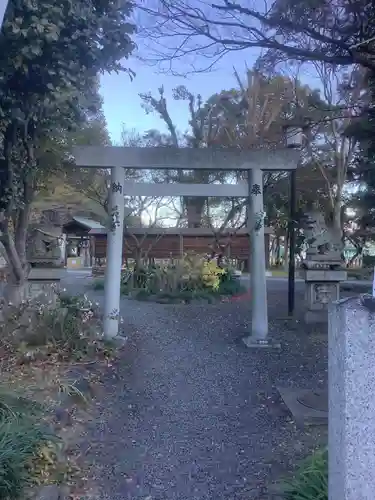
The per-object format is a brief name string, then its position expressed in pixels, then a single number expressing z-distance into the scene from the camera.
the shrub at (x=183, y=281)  13.25
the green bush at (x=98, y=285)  15.14
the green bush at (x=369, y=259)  11.90
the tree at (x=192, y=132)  18.19
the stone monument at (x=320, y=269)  9.77
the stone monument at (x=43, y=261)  8.55
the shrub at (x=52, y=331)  6.24
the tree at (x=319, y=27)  5.43
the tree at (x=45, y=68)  4.28
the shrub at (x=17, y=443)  2.94
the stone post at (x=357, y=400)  2.06
